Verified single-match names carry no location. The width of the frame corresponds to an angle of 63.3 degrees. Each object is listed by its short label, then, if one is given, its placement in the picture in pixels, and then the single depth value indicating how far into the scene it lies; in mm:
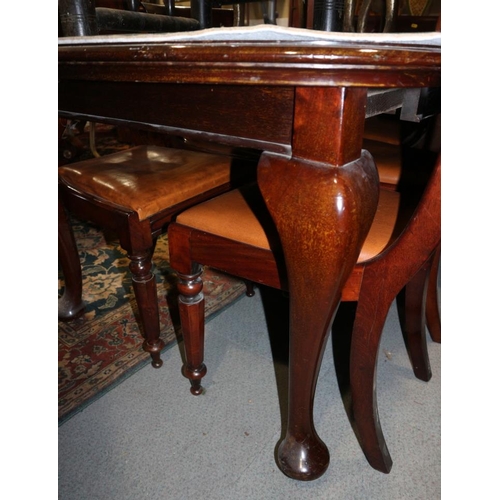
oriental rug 1010
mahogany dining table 425
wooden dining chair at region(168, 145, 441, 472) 570
